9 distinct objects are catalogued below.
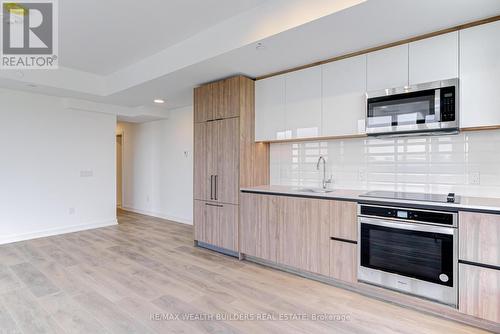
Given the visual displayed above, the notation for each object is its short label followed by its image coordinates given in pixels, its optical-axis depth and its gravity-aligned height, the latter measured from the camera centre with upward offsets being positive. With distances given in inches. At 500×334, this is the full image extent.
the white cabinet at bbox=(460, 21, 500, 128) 87.3 +29.9
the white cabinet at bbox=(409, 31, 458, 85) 93.4 +38.4
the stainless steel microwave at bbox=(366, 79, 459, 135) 92.7 +20.7
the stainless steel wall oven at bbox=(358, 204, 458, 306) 85.1 -29.4
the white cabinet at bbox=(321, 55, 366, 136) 112.6 +29.7
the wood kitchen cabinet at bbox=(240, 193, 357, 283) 104.9 -30.0
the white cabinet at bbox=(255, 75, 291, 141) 137.4 +29.8
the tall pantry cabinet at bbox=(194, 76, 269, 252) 140.5 +4.5
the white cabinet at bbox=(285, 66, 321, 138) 125.0 +29.9
